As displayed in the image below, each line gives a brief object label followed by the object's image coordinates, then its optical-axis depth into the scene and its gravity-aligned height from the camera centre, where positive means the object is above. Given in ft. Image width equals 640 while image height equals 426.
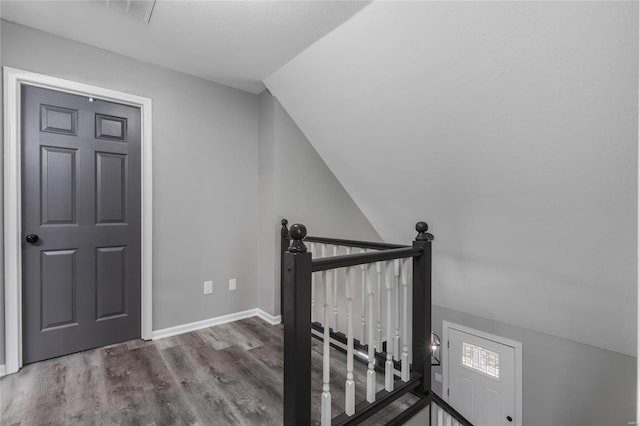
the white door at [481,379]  10.22 -5.97
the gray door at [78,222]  7.28 -0.32
